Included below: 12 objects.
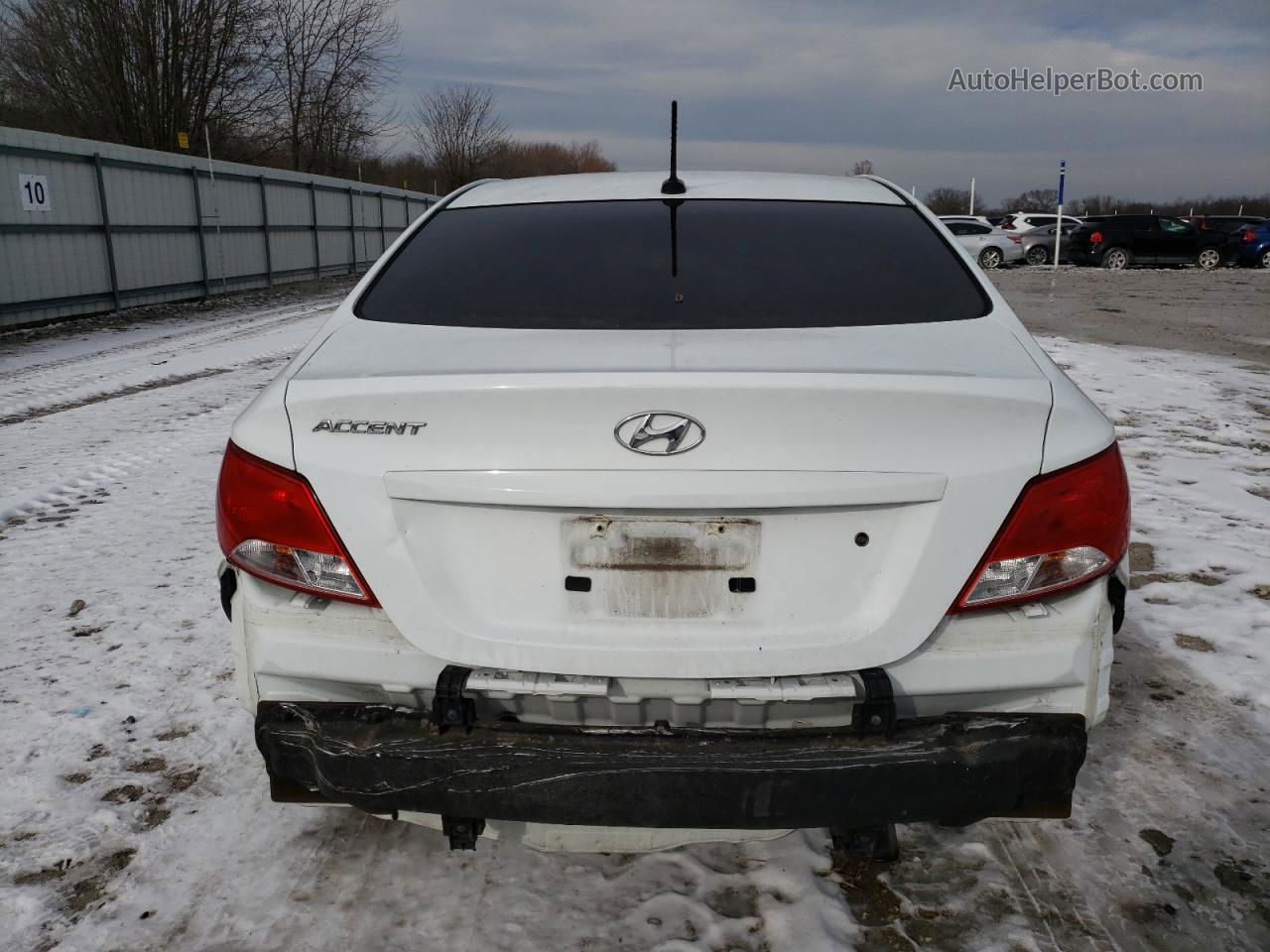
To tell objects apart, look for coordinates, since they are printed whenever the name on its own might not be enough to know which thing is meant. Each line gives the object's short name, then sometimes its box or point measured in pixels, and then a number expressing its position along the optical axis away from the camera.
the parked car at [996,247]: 27.36
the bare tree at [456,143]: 55.19
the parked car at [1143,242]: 26.42
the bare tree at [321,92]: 36.78
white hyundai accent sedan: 1.68
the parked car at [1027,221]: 30.08
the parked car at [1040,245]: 28.16
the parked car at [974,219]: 29.03
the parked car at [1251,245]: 26.61
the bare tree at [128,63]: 23.66
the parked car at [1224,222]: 26.73
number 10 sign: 12.42
